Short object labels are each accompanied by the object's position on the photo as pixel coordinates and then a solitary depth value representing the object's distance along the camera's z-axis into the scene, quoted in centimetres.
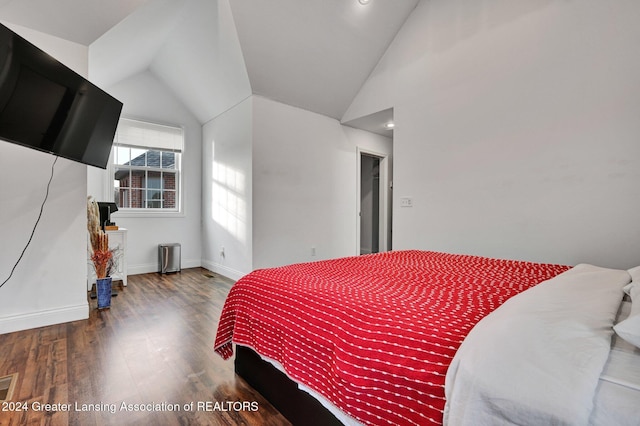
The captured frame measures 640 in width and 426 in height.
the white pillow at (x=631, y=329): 64
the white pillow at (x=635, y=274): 116
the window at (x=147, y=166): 453
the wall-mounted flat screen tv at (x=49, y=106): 177
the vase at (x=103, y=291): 295
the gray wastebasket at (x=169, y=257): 457
